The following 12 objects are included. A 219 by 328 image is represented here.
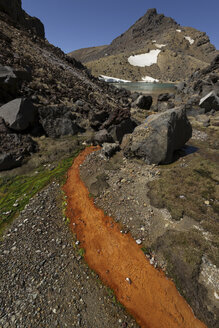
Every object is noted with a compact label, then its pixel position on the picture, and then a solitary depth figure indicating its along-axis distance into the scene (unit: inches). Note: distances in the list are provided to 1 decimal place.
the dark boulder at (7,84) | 649.6
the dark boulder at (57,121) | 657.0
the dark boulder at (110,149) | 547.8
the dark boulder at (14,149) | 485.5
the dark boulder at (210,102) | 1111.0
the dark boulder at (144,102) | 1395.2
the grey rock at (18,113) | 567.5
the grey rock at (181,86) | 2985.5
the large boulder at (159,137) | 470.3
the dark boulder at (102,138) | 637.3
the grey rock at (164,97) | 1778.2
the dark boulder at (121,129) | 685.5
